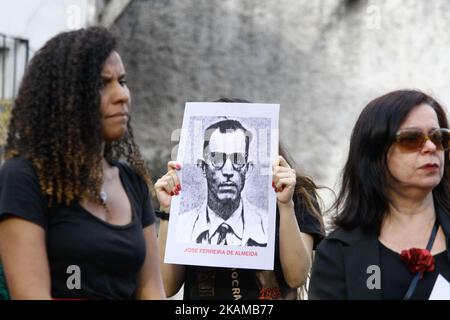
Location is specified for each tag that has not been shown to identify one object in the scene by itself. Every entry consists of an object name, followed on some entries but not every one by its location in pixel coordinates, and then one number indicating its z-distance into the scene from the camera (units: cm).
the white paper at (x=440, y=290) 561
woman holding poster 709
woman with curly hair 496
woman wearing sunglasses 579
